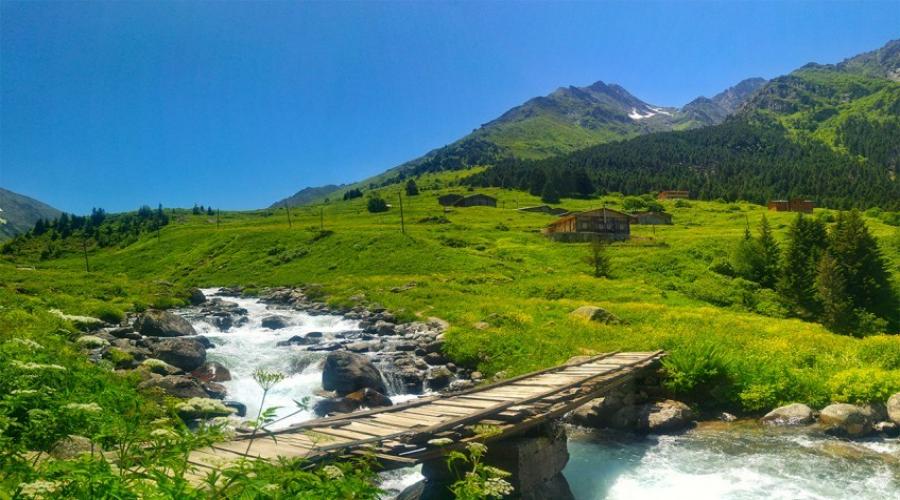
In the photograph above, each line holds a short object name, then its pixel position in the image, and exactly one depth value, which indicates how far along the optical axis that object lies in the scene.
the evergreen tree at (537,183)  160.15
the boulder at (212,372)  21.56
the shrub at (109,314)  31.07
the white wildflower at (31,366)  6.38
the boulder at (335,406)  18.91
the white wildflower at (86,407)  5.63
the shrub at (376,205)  134.35
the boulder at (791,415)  17.84
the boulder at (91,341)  10.18
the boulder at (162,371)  19.12
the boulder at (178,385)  17.05
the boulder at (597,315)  31.59
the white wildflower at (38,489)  4.20
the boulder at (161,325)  27.95
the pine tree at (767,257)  57.26
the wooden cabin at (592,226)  87.31
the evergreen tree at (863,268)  47.16
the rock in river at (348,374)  20.78
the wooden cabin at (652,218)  113.06
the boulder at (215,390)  19.73
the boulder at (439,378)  23.26
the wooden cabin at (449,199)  140.88
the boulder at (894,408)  16.98
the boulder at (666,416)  18.20
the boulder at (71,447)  7.49
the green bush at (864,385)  18.08
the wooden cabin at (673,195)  163.24
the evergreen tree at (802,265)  47.75
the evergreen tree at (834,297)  43.19
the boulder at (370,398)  19.72
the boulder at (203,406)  6.29
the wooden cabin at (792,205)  133.00
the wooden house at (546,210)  130.86
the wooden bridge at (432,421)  10.18
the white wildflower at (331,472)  6.70
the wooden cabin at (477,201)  139.39
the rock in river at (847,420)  16.72
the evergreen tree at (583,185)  162.88
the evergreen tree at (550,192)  149.25
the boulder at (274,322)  35.94
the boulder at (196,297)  45.01
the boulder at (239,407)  18.61
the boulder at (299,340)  30.02
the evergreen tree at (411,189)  172.07
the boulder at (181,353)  21.92
